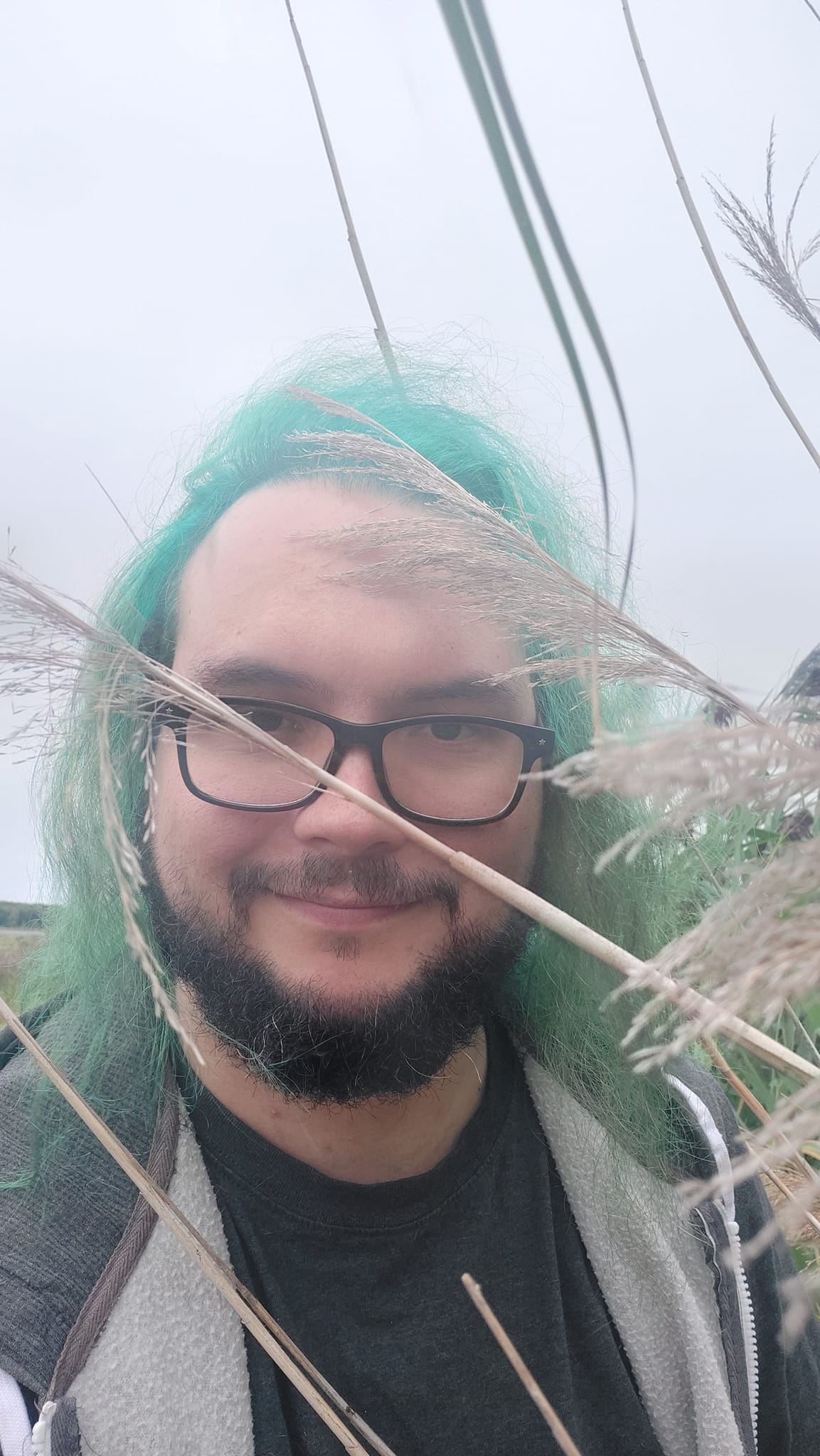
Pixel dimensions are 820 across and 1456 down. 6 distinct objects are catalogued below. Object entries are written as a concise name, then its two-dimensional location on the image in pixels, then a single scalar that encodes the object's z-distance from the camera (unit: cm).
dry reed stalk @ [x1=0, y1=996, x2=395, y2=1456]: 24
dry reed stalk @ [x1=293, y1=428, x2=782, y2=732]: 21
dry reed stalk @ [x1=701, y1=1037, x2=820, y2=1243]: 20
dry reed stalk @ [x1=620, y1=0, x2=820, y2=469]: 29
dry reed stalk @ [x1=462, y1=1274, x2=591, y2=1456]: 18
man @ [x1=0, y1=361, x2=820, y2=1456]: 29
